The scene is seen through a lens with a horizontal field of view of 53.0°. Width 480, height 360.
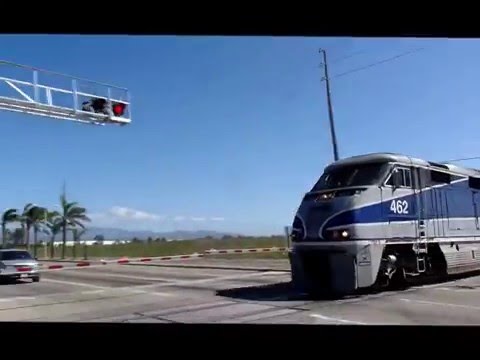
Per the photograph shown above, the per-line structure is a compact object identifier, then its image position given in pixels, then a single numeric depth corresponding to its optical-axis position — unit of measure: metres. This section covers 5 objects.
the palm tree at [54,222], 27.94
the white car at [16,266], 17.89
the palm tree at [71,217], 27.79
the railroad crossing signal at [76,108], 12.66
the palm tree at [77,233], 28.83
